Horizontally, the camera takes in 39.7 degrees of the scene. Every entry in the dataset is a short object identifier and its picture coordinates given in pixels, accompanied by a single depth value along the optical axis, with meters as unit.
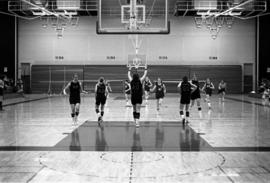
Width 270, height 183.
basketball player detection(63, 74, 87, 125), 13.41
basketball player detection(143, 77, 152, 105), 25.07
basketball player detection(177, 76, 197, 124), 13.90
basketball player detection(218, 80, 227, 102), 28.83
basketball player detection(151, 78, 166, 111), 19.43
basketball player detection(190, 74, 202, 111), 17.12
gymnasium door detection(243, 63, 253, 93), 38.66
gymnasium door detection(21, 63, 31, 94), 38.88
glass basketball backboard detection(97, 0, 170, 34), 16.47
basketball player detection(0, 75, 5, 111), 19.28
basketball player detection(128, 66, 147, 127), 12.90
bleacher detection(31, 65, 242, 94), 38.94
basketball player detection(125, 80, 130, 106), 23.72
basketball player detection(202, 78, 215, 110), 21.84
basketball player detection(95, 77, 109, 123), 14.08
